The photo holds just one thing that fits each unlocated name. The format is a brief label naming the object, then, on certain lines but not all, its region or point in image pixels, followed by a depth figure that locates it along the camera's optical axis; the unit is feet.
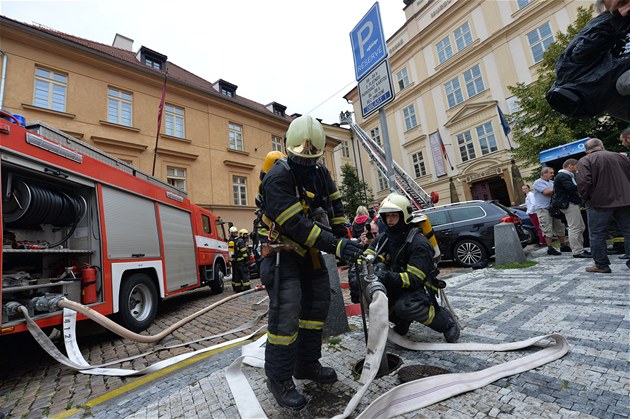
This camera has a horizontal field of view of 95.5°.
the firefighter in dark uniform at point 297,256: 5.90
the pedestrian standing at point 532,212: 23.06
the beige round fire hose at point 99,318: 10.36
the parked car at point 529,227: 27.40
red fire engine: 10.03
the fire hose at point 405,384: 5.22
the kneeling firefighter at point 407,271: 7.60
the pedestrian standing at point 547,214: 19.58
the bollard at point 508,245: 17.87
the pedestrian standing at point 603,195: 12.23
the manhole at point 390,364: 7.00
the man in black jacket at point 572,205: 17.06
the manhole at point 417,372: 6.34
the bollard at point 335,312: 9.72
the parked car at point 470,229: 20.59
